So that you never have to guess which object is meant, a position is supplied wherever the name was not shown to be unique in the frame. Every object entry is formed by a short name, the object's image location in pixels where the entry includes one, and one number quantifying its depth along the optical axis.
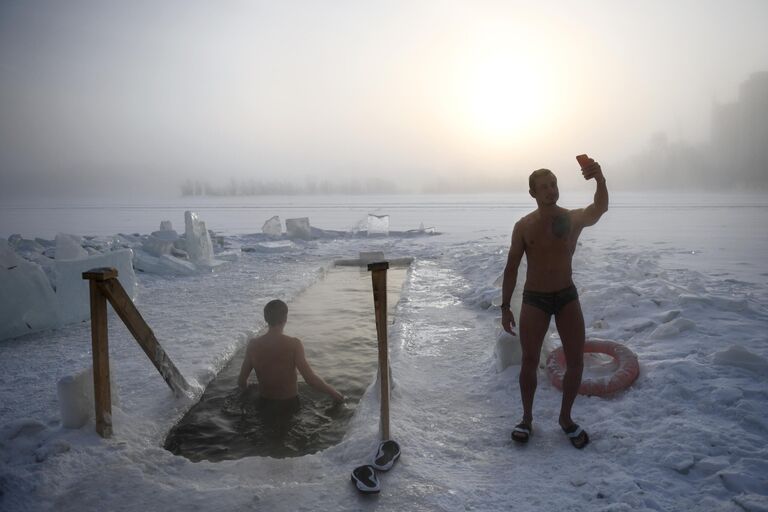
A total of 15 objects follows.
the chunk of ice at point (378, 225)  21.33
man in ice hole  3.96
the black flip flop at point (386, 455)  2.77
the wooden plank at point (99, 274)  3.08
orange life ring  3.57
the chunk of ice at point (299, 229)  19.39
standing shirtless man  2.99
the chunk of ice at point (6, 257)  6.02
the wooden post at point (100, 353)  3.08
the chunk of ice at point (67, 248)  7.56
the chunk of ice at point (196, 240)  11.84
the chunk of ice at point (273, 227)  20.72
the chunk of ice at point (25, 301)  5.92
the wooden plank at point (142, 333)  3.16
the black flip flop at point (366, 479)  2.54
